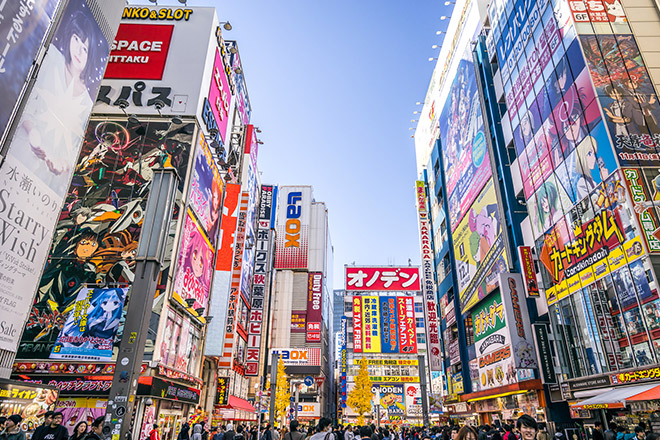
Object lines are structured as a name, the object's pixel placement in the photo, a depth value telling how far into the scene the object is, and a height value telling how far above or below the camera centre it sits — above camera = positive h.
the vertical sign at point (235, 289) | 32.59 +9.10
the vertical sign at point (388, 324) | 65.75 +12.64
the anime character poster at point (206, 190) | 26.05 +13.59
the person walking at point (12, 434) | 7.72 -0.43
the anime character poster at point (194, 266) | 24.02 +8.30
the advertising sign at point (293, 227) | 69.75 +29.57
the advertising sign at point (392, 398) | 61.28 +1.57
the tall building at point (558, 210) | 16.59 +9.63
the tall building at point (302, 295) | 61.84 +17.07
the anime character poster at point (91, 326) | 19.42 +3.60
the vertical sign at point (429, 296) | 41.75 +10.72
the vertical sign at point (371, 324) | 65.62 +12.69
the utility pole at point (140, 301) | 7.96 +2.08
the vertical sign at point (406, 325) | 65.50 +12.46
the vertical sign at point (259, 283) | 45.41 +13.40
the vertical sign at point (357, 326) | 65.56 +12.35
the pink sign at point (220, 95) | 29.37 +21.35
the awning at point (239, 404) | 34.38 +0.41
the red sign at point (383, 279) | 70.38 +20.62
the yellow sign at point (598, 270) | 15.91 +5.61
